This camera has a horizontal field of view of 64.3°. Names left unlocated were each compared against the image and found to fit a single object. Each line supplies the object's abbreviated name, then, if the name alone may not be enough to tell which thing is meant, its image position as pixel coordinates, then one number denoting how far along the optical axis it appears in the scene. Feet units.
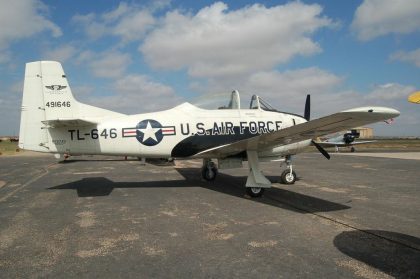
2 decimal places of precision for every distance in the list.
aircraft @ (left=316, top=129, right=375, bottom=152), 122.62
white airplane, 28.96
